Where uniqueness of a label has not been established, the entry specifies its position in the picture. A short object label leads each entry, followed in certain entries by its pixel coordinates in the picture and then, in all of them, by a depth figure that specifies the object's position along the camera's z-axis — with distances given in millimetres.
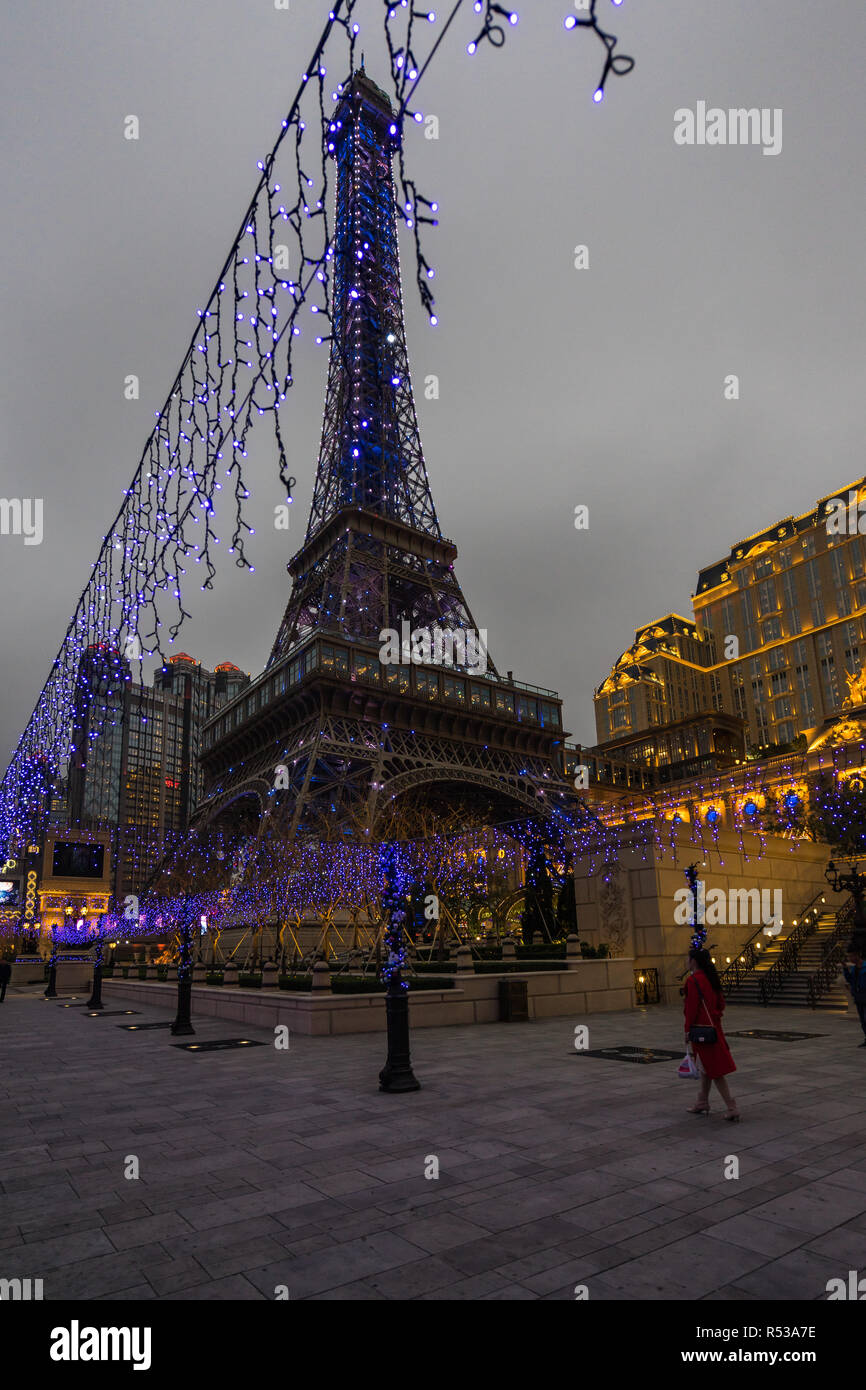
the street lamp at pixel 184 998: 18750
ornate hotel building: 107250
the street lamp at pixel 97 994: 28914
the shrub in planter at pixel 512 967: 23245
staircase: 22109
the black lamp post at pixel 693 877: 20938
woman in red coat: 8773
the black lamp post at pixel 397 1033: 10742
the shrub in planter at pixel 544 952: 27925
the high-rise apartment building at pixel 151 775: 102500
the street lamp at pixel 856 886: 17969
